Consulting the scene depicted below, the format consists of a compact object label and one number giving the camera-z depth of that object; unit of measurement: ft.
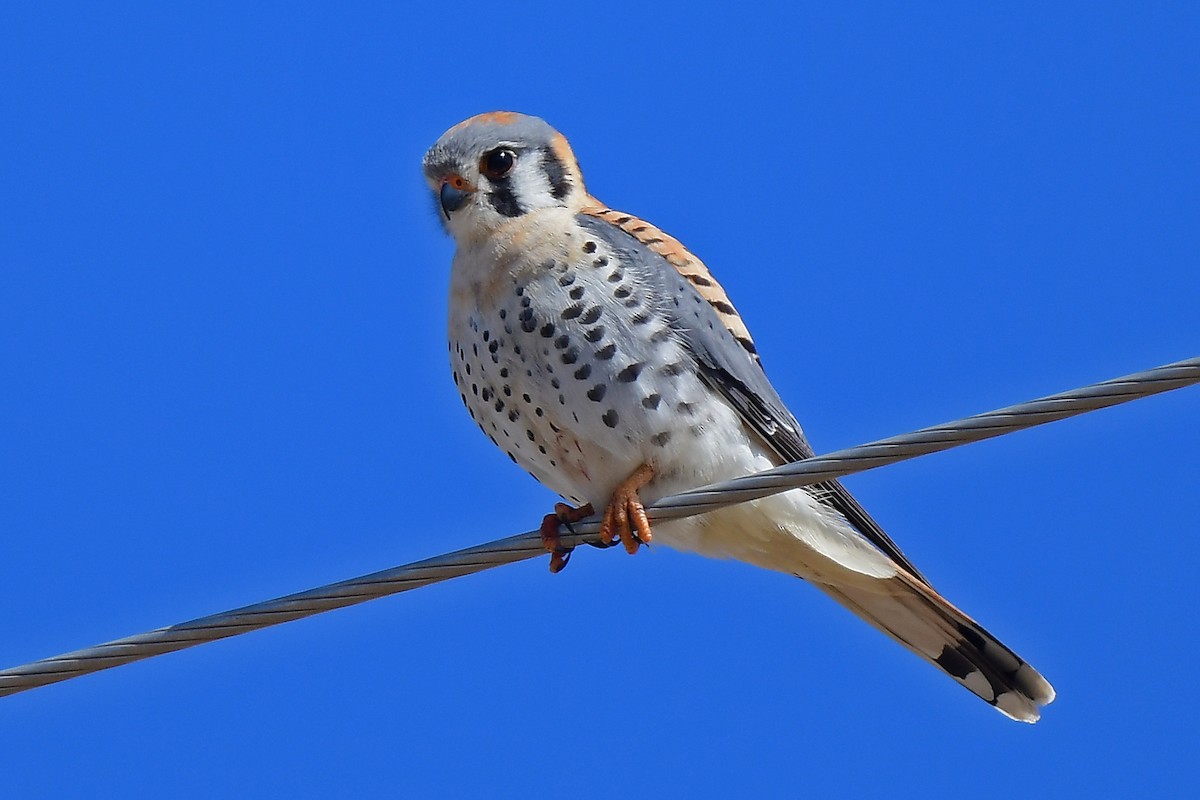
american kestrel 30.22
